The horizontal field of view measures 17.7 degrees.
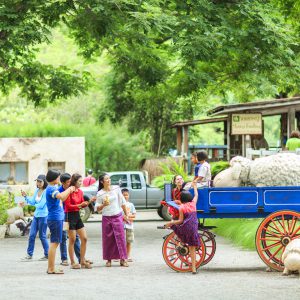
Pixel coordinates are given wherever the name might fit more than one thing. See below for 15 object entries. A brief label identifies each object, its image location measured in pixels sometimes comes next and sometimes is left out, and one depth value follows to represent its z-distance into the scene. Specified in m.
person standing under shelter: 21.70
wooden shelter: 30.47
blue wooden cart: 14.73
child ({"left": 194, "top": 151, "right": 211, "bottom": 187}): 16.27
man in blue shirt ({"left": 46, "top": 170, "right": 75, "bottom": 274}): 15.00
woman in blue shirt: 17.89
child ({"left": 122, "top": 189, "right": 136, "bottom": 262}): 17.36
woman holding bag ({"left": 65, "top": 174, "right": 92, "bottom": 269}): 15.96
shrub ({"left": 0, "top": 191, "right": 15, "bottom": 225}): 24.80
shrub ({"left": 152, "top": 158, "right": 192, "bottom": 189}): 28.12
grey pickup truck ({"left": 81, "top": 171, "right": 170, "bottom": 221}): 32.56
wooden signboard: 29.95
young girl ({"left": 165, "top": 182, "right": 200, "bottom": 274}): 14.62
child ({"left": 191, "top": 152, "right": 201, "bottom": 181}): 16.34
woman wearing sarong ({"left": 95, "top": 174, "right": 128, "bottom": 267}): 16.33
